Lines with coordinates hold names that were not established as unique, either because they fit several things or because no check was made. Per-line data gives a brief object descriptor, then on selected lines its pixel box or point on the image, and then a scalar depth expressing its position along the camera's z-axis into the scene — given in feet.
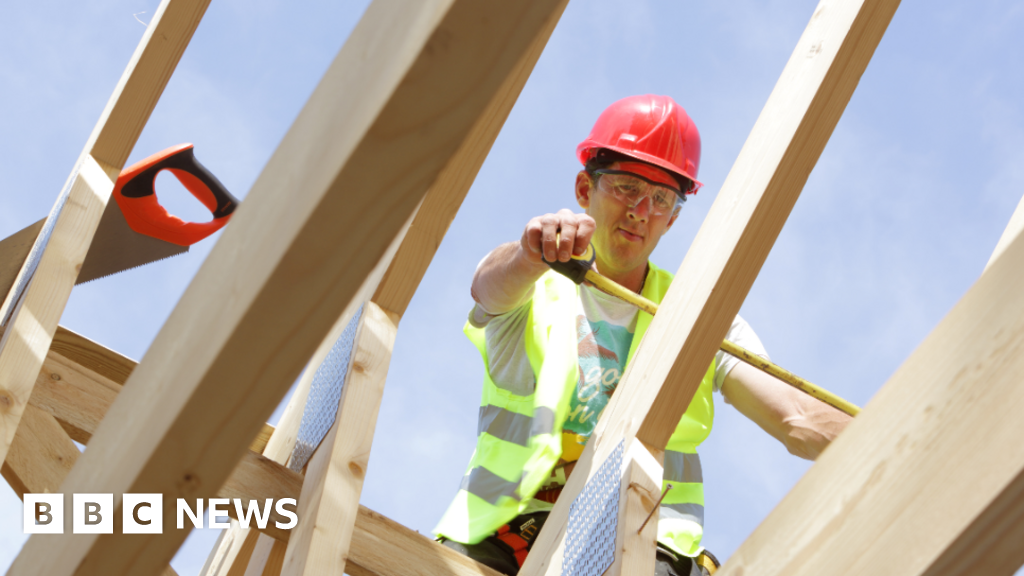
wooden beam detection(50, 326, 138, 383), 13.27
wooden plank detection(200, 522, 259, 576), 12.99
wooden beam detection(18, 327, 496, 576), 12.50
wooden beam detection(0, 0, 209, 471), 12.79
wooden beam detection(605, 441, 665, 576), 12.18
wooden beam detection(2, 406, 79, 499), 12.74
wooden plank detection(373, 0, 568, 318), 12.63
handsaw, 14.01
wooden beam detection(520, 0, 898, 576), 12.28
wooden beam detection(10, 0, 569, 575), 5.07
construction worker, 13.43
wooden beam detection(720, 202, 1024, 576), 5.76
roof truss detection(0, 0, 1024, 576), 5.11
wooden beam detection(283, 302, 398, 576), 12.12
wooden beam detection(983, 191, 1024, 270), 12.73
